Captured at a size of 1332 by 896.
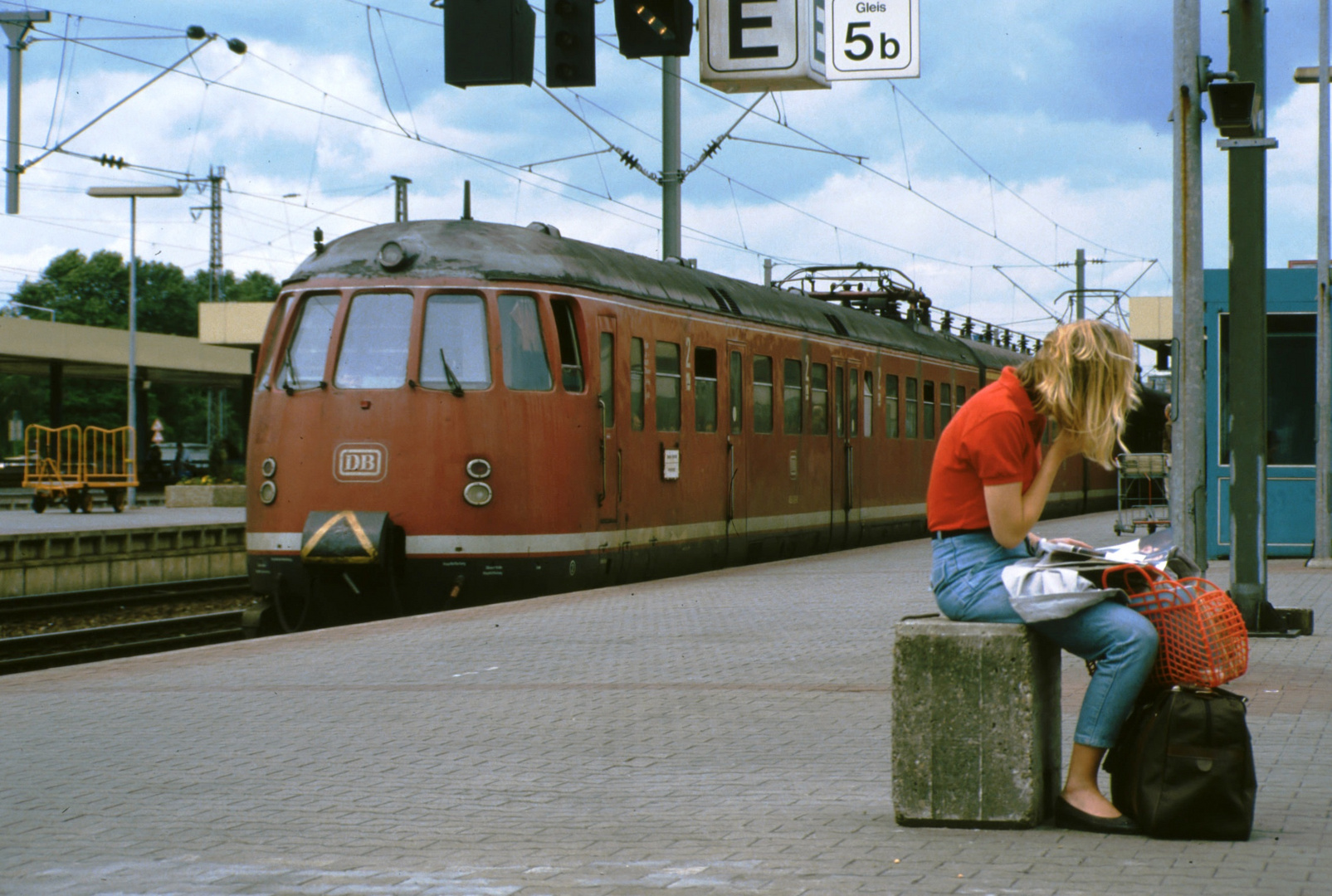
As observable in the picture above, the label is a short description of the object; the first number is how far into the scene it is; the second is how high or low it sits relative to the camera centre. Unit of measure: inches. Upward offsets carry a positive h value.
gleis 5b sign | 554.9 +139.5
